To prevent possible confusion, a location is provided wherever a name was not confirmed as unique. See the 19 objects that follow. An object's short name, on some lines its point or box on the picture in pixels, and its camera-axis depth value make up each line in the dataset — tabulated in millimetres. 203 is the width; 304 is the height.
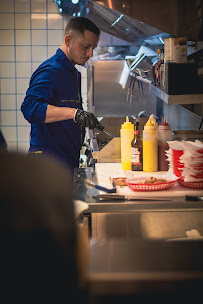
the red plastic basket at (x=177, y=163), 2375
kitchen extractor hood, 2693
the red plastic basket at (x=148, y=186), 2256
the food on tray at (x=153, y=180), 2297
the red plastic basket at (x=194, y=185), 2309
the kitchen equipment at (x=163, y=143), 2672
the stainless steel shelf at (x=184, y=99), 2486
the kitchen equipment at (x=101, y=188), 2248
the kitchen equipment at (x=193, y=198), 2141
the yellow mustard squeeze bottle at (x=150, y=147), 2646
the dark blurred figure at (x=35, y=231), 872
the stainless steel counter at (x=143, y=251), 1126
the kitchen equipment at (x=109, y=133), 3895
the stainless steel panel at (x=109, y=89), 5309
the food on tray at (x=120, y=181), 2396
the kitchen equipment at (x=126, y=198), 2148
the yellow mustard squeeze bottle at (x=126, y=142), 2764
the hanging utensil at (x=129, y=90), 5281
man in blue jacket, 3187
